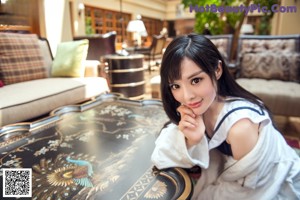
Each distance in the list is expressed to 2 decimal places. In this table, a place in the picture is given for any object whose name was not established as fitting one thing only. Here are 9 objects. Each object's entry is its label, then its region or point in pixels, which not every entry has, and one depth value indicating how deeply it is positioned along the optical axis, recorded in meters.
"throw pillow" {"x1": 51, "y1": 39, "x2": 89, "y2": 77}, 2.32
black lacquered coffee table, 0.66
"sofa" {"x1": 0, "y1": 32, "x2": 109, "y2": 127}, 1.58
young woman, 0.65
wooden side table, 2.66
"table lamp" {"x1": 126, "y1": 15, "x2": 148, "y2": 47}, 3.15
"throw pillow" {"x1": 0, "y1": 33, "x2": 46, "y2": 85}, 1.95
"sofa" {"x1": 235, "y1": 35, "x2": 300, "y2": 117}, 1.84
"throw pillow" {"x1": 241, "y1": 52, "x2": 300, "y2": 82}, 2.16
